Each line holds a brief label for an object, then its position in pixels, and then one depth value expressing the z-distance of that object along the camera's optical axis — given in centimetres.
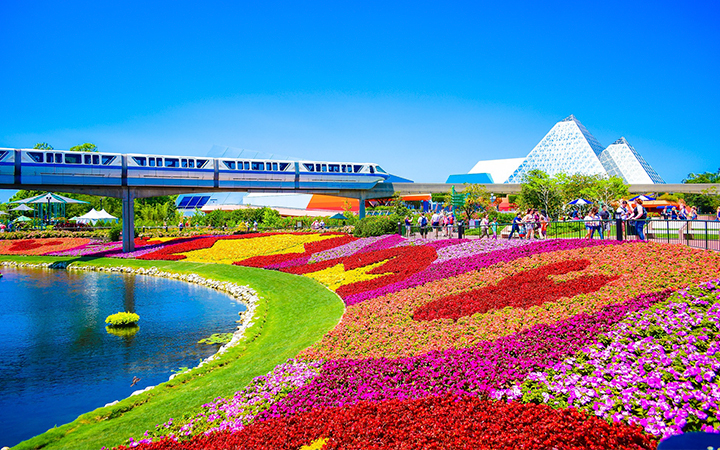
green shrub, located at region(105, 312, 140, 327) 1764
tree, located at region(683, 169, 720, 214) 7125
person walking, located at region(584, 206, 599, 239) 2173
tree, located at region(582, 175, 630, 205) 5988
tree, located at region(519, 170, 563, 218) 5681
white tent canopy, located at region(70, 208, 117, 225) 5584
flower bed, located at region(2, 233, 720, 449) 705
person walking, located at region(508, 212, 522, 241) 2524
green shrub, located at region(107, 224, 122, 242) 4688
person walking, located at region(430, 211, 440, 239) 3452
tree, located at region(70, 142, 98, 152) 8071
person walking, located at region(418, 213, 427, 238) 3027
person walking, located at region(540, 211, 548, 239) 2473
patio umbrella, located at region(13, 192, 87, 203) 5447
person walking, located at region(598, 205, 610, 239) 2367
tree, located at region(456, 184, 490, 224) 4797
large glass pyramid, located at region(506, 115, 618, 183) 9994
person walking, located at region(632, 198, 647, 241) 1931
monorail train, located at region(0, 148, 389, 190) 3578
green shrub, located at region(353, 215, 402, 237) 3394
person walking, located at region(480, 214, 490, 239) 2747
